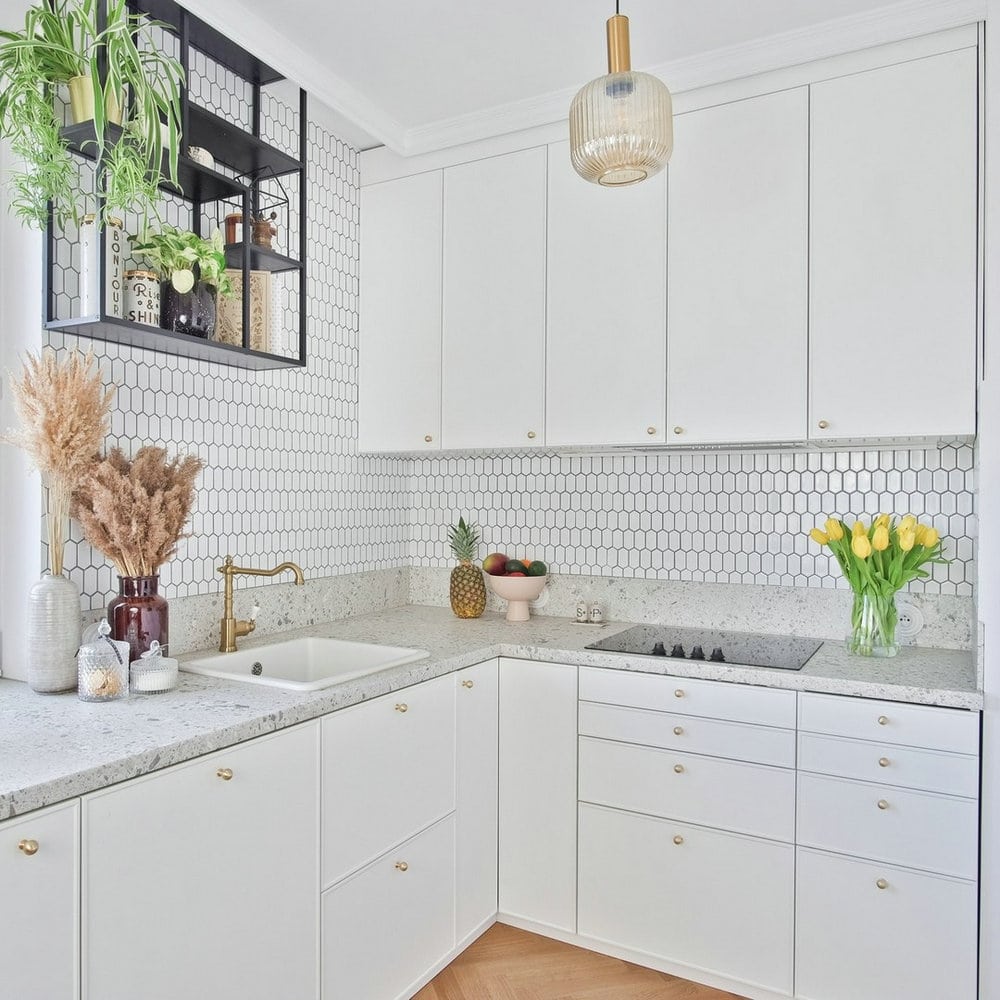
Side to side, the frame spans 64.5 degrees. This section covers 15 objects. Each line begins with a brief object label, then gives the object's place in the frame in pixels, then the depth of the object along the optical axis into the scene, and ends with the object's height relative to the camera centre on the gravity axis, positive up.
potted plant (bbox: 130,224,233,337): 1.91 +0.55
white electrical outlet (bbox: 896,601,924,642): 2.43 -0.36
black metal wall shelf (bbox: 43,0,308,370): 1.84 +0.83
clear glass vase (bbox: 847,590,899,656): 2.24 -0.35
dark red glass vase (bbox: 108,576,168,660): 1.85 -0.29
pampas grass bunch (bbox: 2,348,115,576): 1.69 +0.15
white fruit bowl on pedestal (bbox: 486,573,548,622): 2.87 -0.34
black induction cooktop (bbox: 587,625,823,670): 2.39 -0.46
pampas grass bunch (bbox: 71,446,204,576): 1.80 -0.03
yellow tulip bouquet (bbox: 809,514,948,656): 2.17 -0.17
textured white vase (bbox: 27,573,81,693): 1.72 -0.31
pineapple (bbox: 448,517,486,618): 2.96 -0.35
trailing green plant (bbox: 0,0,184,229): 1.67 +0.85
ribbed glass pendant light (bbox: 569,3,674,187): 1.68 +0.82
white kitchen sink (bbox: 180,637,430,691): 2.16 -0.48
